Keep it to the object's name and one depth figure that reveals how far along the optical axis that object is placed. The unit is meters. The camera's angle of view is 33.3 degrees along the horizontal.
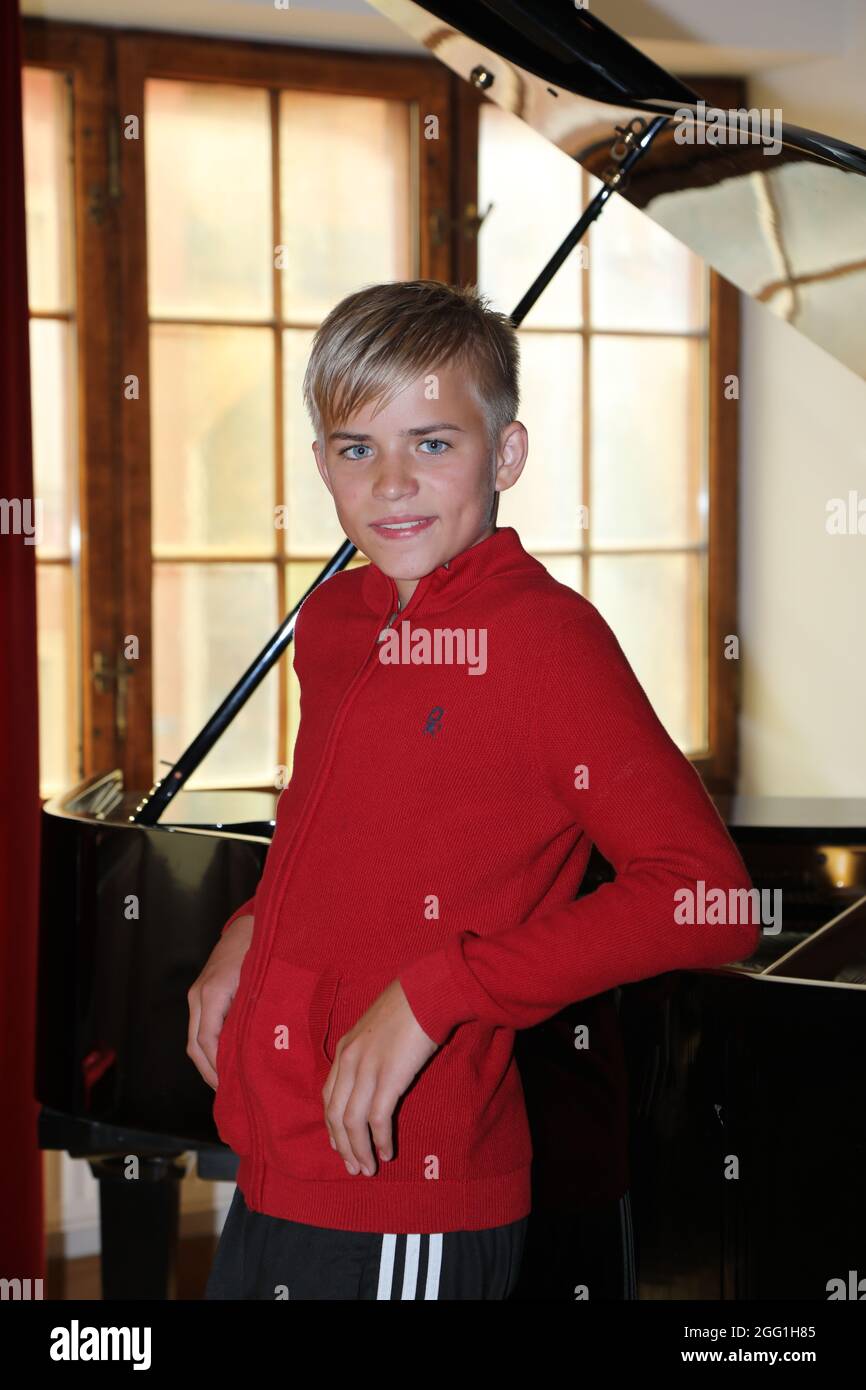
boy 0.89
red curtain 2.20
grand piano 1.24
